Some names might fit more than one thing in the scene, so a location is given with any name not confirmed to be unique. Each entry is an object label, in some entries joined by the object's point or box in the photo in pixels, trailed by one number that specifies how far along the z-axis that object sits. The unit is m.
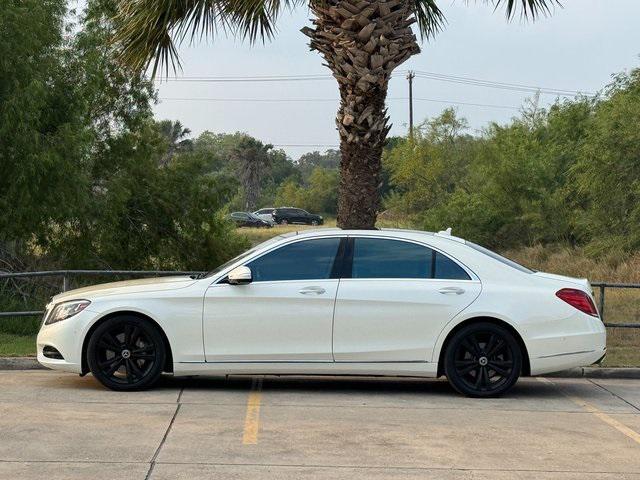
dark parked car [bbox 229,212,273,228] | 79.25
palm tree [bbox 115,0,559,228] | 13.63
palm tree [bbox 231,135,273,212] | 107.94
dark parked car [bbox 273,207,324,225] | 88.19
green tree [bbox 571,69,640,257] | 36.06
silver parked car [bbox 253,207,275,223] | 84.41
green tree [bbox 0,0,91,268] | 15.63
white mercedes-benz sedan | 9.52
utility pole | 69.91
